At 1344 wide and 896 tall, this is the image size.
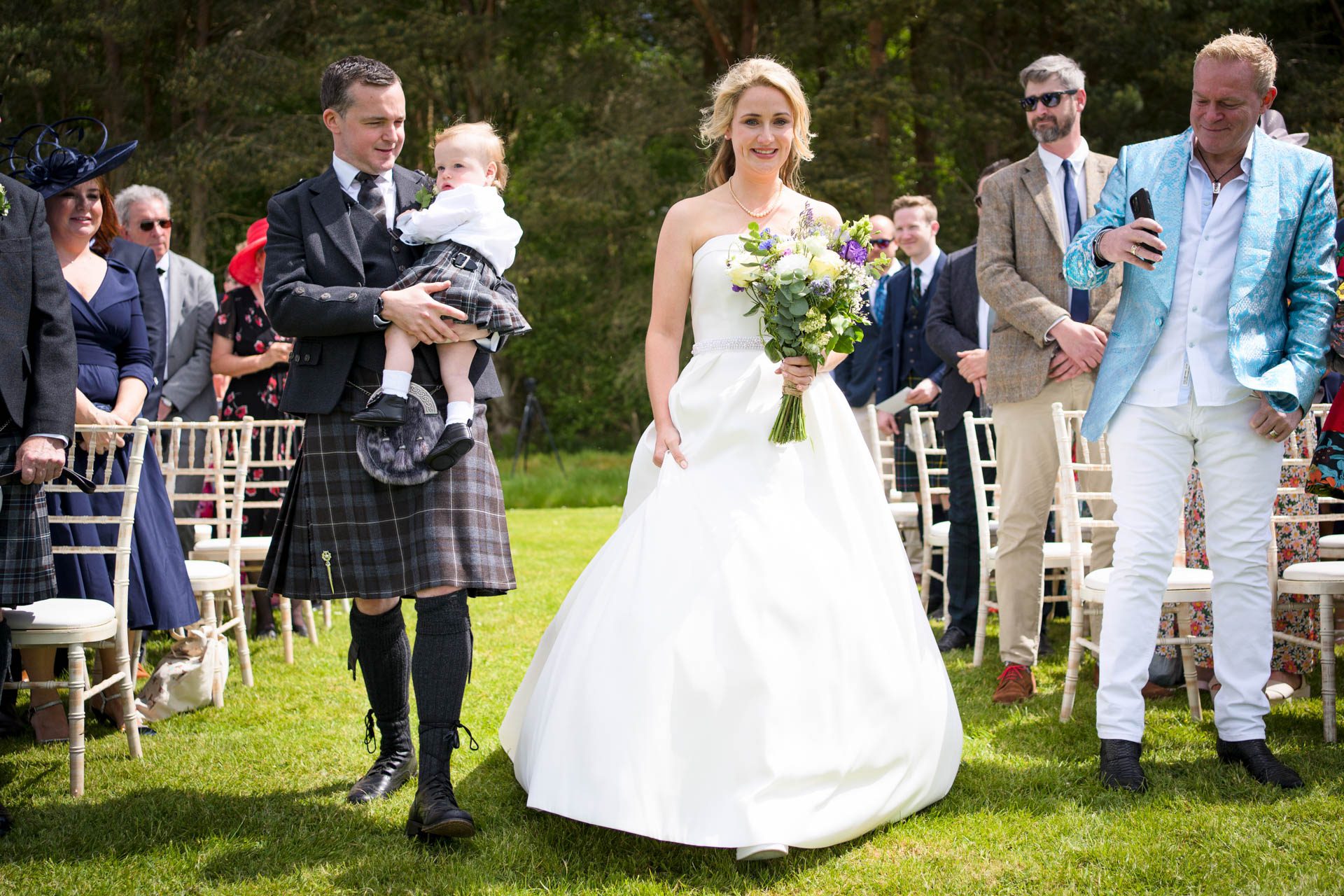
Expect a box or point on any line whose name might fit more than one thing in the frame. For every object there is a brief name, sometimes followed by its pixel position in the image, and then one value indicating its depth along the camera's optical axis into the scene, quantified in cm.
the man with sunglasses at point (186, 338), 661
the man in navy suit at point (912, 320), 716
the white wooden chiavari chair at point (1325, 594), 409
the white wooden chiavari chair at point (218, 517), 500
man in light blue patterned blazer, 364
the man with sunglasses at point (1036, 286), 480
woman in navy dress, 431
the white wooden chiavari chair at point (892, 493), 739
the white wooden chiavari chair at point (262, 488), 571
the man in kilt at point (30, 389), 340
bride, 305
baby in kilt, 327
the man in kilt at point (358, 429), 327
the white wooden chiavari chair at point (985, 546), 535
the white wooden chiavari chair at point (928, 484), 632
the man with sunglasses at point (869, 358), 781
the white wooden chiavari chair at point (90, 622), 376
